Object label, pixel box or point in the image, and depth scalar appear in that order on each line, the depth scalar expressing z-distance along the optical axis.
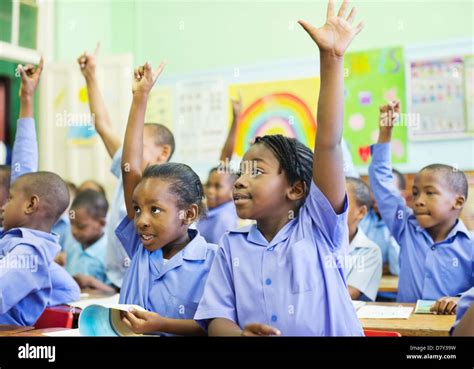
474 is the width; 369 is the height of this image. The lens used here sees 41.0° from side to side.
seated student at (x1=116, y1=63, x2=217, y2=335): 1.46
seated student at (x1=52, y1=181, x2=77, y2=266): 3.19
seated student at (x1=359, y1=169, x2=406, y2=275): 2.79
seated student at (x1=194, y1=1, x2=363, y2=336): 1.20
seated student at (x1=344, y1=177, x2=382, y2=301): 2.19
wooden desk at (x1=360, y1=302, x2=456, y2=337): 1.52
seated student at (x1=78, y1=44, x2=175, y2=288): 1.94
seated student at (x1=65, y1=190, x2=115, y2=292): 2.81
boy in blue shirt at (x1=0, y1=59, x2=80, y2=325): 1.60
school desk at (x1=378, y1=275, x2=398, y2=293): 2.46
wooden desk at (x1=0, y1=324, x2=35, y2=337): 1.44
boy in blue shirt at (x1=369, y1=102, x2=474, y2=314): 2.00
